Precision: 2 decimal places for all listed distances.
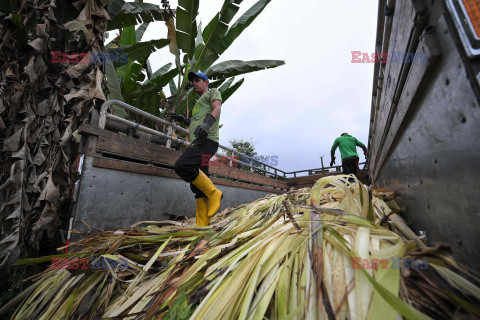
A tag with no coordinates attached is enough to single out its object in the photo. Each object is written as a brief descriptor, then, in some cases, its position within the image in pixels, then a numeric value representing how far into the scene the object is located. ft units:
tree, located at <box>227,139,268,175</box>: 84.48
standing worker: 8.84
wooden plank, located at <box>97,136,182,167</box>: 8.43
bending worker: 20.39
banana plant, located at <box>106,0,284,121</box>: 15.12
